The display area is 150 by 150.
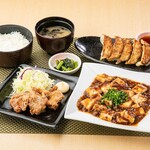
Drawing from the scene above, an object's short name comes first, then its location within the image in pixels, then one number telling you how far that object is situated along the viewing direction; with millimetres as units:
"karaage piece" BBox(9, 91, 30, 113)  2027
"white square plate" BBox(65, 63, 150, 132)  1917
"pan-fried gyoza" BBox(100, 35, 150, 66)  2393
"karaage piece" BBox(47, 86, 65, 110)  2051
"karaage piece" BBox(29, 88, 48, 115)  2016
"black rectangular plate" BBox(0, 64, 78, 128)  2002
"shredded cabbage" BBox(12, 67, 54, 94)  2209
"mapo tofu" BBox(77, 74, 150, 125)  1961
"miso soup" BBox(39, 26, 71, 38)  2514
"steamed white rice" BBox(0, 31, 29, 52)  2443
